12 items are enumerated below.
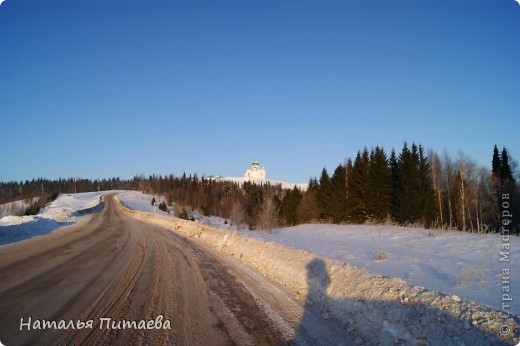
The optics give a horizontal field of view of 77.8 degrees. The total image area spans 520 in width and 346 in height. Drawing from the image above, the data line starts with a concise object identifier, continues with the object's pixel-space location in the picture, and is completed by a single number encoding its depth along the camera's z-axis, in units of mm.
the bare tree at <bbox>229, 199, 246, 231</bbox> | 43425
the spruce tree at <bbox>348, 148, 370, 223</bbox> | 45562
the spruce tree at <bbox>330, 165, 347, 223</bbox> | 49353
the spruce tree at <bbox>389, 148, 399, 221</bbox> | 43969
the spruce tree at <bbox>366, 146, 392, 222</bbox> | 43875
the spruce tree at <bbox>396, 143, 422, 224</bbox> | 41781
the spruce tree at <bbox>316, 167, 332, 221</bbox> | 53375
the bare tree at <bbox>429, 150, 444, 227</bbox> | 44812
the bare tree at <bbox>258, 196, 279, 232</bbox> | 34562
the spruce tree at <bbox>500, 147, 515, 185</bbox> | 39500
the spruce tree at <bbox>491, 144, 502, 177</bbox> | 42256
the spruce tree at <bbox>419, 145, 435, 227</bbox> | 41375
